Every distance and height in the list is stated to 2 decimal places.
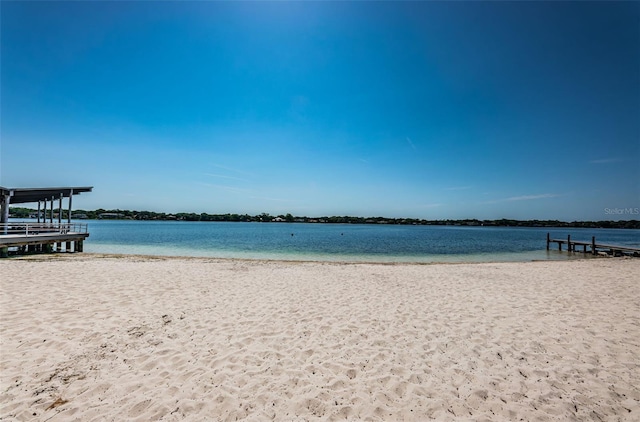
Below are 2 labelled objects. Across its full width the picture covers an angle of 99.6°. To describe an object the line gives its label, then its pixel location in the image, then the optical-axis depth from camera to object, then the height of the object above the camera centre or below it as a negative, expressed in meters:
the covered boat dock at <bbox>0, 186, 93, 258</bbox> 17.27 -0.99
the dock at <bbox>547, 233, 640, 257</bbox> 24.26 -2.47
